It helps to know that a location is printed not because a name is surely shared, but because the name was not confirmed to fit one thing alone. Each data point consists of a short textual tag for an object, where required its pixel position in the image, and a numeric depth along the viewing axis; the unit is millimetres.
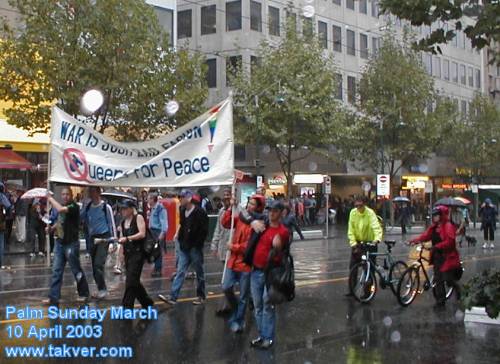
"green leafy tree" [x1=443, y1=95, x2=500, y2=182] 50906
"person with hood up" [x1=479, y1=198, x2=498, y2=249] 25203
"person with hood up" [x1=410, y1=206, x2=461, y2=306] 11547
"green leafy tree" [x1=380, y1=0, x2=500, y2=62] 8211
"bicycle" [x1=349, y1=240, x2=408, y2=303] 11859
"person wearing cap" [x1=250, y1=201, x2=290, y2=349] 8258
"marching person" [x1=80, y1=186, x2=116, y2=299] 11477
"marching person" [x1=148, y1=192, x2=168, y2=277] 15092
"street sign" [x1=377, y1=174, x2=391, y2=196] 36469
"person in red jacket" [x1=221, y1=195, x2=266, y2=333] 9148
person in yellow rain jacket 12359
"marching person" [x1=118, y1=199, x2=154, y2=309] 10086
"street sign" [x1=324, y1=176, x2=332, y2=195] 34156
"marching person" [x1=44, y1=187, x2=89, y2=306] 10922
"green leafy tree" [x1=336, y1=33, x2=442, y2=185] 41688
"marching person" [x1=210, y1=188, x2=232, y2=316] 12586
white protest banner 10891
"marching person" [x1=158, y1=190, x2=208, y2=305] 11133
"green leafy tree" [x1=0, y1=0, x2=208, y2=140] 24234
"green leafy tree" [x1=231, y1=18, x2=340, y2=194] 35188
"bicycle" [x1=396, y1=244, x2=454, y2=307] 11719
